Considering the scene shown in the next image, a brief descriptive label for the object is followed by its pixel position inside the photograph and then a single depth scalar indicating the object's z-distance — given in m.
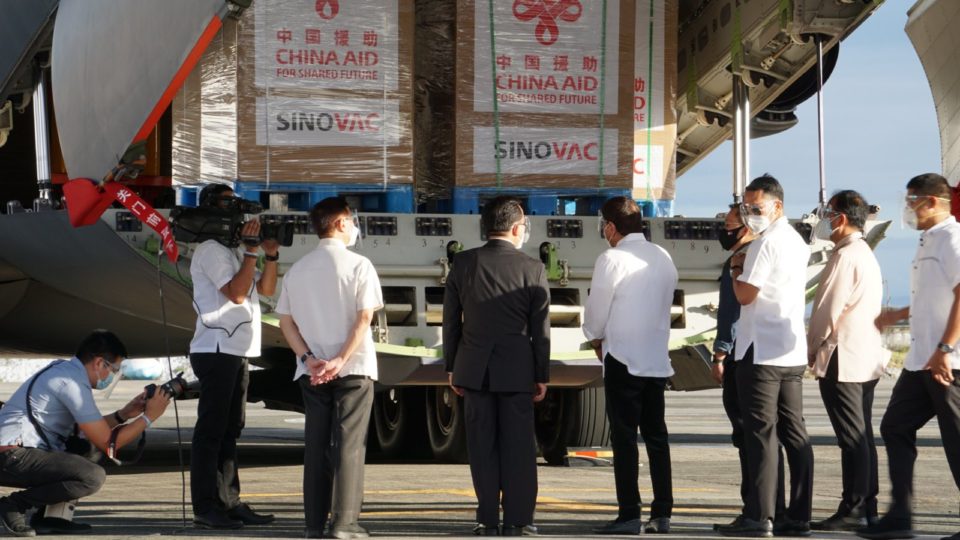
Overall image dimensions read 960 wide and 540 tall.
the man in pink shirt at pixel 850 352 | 15.05
